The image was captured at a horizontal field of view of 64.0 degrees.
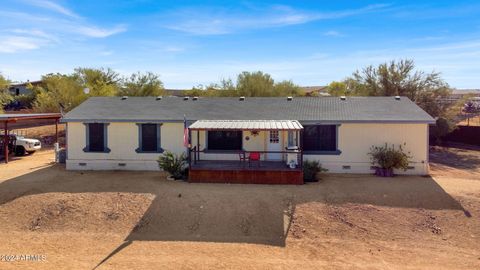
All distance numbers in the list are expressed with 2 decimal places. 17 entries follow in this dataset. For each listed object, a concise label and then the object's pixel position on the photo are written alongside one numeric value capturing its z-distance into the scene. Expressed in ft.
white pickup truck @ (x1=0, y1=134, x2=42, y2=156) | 73.41
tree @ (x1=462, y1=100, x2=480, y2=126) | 115.96
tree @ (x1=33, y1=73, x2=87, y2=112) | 106.83
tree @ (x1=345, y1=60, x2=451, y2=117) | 85.92
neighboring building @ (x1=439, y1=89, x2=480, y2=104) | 85.80
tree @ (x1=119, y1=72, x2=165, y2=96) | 110.01
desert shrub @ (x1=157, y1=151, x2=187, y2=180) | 50.37
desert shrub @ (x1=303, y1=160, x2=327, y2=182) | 49.44
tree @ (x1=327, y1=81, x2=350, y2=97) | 109.28
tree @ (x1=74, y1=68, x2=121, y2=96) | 106.63
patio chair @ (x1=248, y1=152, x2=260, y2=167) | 50.95
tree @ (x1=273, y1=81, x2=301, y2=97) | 108.79
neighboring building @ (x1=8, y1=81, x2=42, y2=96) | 191.21
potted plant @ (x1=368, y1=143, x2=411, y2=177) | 50.98
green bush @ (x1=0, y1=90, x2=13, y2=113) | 109.40
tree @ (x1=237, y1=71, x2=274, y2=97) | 105.40
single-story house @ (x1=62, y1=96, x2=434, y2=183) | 51.44
